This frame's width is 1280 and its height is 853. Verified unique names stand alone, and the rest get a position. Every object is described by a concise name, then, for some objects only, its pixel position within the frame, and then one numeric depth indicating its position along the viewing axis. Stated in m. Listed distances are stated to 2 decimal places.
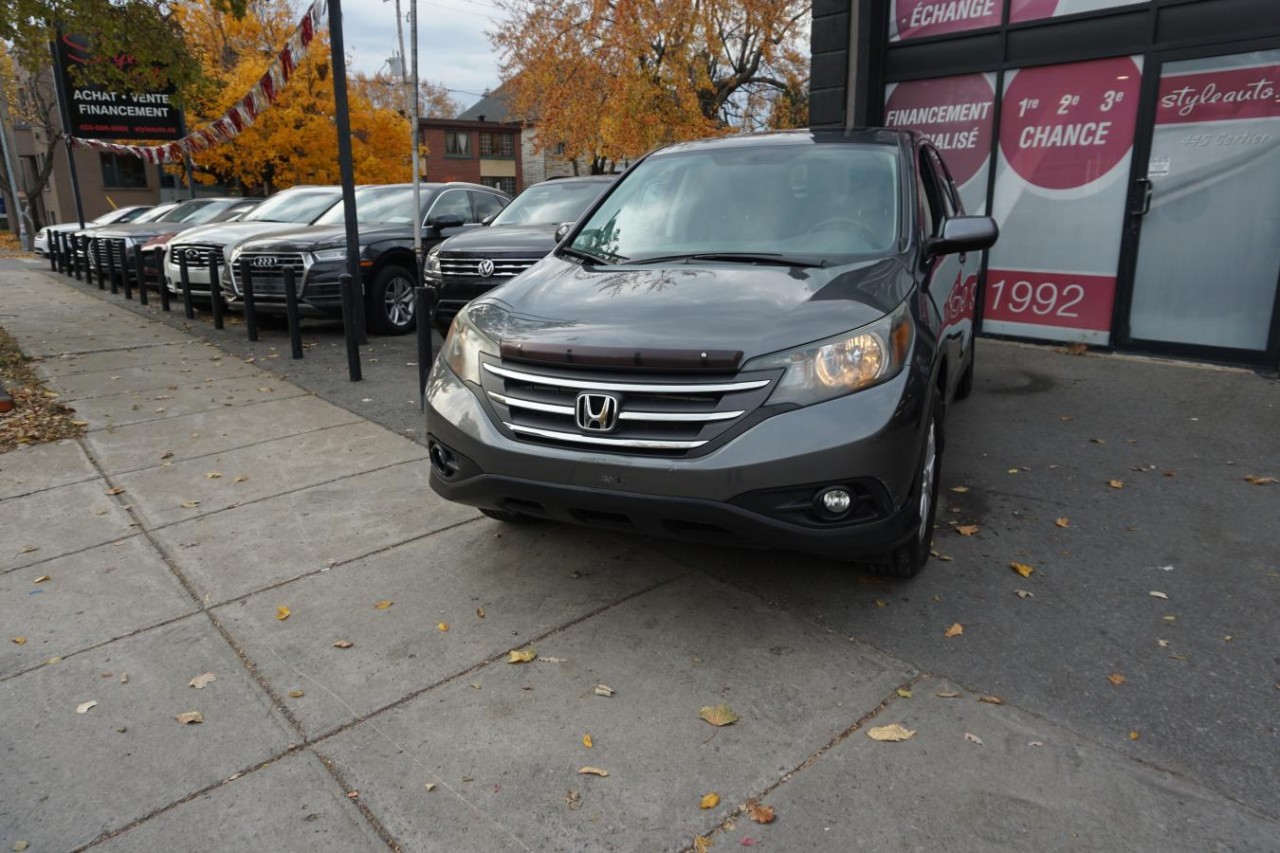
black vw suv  8.36
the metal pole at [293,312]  8.30
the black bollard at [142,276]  12.64
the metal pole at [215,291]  10.13
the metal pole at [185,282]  10.82
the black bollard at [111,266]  14.57
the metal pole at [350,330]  7.52
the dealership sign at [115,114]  15.77
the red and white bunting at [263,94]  8.07
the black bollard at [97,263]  15.25
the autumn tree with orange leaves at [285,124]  27.52
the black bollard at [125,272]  13.56
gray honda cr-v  2.87
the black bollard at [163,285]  12.11
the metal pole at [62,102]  14.81
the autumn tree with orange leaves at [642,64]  24.97
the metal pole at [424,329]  5.74
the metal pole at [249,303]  9.20
